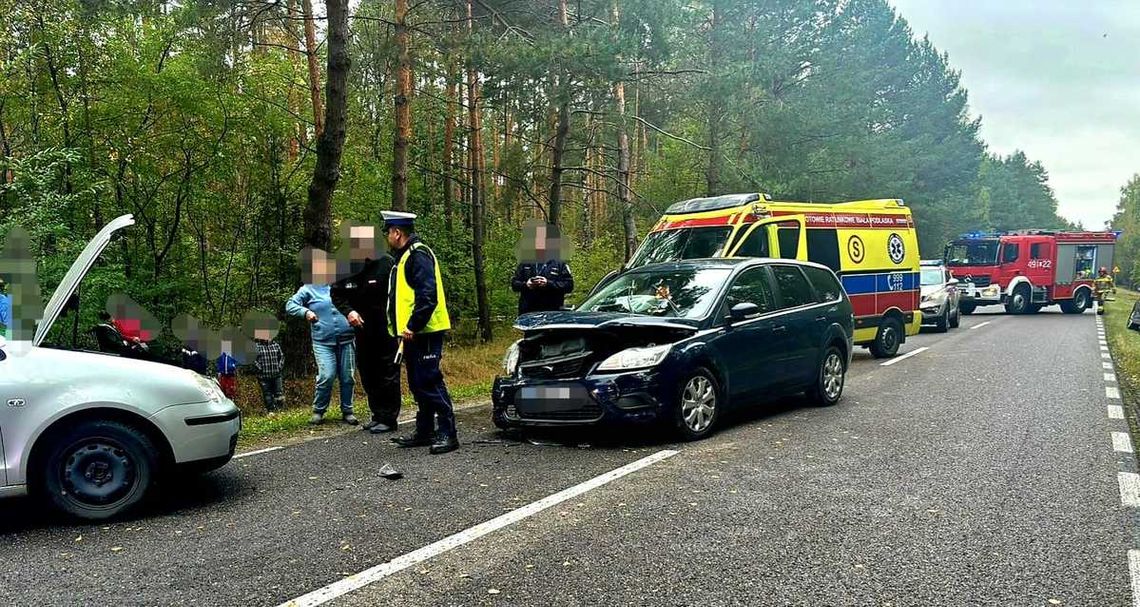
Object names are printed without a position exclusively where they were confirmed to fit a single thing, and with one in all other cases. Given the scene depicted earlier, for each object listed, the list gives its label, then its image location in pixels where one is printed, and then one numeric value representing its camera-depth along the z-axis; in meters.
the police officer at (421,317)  6.07
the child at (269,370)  10.06
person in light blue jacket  7.40
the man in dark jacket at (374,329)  7.18
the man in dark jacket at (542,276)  8.43
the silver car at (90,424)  4.24
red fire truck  26.45
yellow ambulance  11.52
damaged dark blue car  6.18
